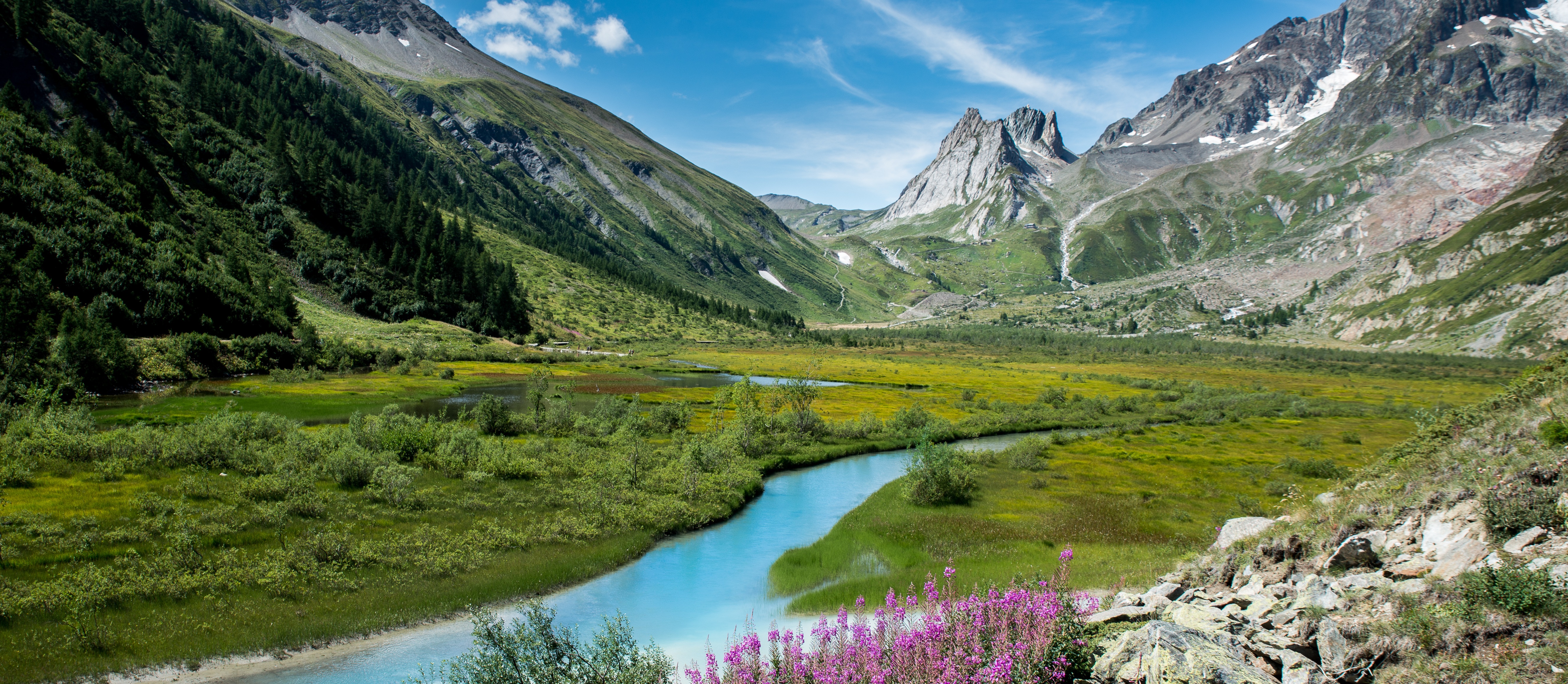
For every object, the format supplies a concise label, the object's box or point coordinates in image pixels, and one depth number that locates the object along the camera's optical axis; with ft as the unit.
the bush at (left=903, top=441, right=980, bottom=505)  126.11
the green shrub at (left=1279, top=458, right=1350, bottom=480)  148.97
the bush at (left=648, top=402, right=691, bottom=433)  179.83
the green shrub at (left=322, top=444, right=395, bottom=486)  102.78
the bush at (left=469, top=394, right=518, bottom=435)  160.66
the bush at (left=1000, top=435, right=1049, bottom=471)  161.99
